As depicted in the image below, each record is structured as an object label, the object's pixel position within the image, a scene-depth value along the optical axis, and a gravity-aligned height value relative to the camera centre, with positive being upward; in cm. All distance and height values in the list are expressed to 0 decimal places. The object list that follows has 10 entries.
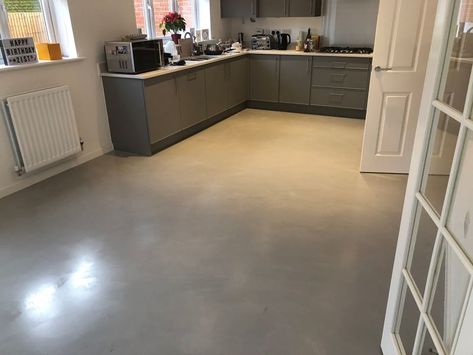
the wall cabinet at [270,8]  544 +15
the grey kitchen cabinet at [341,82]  514 -83
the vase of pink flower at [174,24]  476 -3
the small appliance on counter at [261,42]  589 -33
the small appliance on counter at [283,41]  581 -32
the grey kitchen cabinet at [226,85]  510 -86
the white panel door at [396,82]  310 -54
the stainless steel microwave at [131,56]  386 -32
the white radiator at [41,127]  326 -86
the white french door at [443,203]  109 -56
